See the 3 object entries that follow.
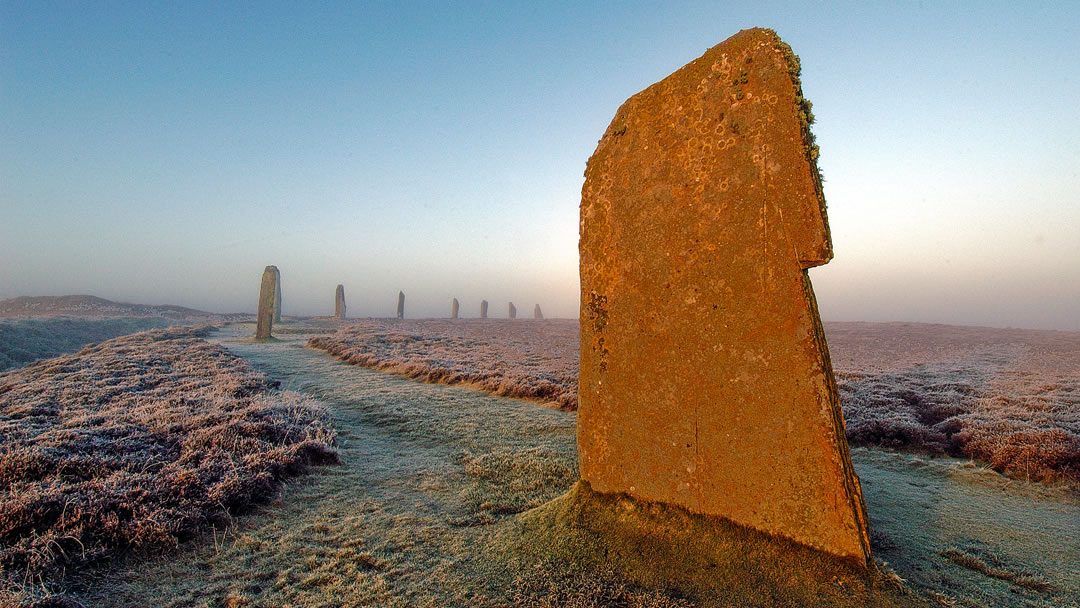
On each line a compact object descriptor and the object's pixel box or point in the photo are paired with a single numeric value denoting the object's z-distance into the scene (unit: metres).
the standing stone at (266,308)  21.53
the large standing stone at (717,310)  2.91
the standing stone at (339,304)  41.88
